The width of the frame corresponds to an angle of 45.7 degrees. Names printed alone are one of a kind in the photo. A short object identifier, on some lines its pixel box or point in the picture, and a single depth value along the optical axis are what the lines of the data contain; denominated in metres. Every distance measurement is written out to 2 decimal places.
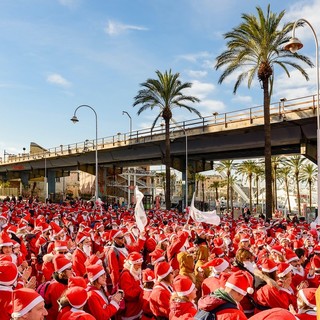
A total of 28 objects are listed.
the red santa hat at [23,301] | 3.57
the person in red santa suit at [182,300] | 4.20
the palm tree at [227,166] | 56.69
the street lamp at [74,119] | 31.65
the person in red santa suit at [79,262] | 6.80
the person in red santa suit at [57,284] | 5.12
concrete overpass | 27.82
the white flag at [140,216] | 12.66
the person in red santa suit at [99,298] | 4.64
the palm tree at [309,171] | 53.09
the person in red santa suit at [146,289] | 5.48
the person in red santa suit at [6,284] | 4.50
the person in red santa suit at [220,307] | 3.39
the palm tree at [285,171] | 54.50
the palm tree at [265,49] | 23.62
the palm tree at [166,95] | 33.38
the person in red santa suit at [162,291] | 4.94
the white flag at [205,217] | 14.08
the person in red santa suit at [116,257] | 6.82
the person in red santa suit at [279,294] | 4.88
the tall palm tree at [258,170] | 55.12
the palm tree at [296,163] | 49.03
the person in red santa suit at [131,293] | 5.89
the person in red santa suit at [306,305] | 3.82
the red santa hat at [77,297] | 4.12
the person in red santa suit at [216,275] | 5.37
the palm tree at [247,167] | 54.75
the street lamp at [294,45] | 14.88
